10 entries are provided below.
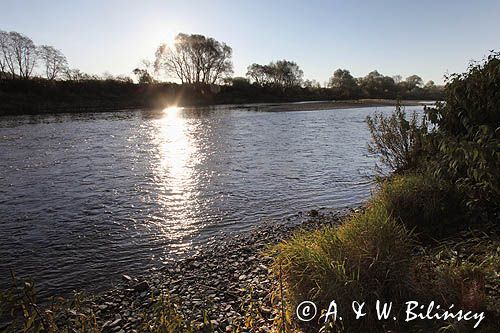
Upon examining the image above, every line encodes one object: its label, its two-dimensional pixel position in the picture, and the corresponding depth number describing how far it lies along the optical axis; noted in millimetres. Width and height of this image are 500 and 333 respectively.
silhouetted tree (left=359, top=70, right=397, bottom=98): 114856
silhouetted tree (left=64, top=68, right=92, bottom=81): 73956
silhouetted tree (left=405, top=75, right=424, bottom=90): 124688
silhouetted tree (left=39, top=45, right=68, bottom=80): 72938
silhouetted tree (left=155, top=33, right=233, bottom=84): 95500
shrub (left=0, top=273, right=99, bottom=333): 2404
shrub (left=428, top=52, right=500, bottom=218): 4877
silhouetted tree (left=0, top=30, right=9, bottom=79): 66125
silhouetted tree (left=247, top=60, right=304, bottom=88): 111188
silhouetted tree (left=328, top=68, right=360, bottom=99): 112500
